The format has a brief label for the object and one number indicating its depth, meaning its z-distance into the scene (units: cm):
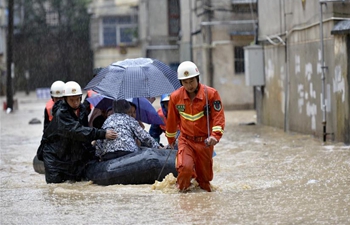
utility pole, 3312
